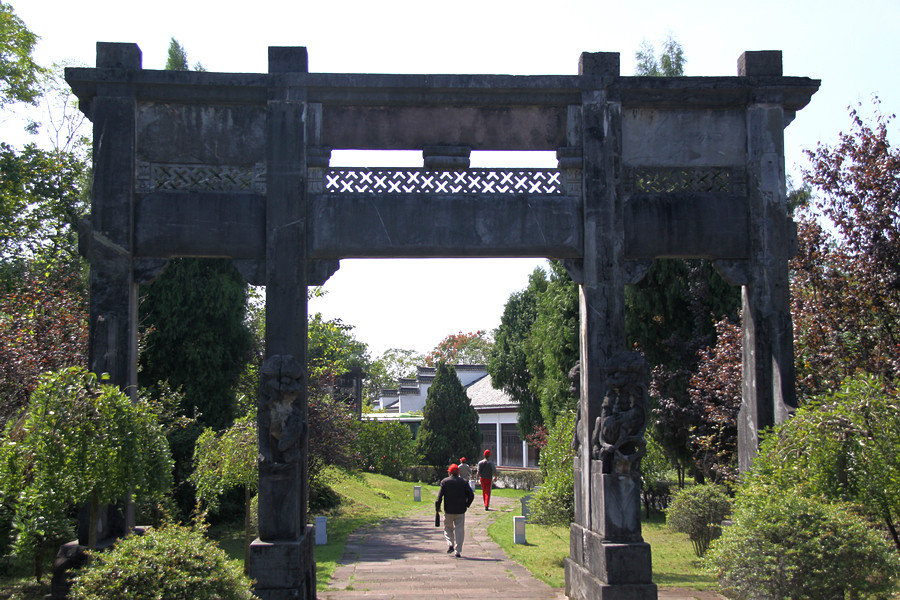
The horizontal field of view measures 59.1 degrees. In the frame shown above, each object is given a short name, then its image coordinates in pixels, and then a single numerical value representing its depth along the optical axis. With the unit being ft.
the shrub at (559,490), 49.24
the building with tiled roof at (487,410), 127.00
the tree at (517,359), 101.86
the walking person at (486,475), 71.31
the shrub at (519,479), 91.14
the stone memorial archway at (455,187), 30.50
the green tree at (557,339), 69.36
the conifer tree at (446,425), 104.58
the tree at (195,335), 57.98
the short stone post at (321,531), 49.15
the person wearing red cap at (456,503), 43.42
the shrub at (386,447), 99.86
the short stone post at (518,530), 47.01
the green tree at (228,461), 37.68
